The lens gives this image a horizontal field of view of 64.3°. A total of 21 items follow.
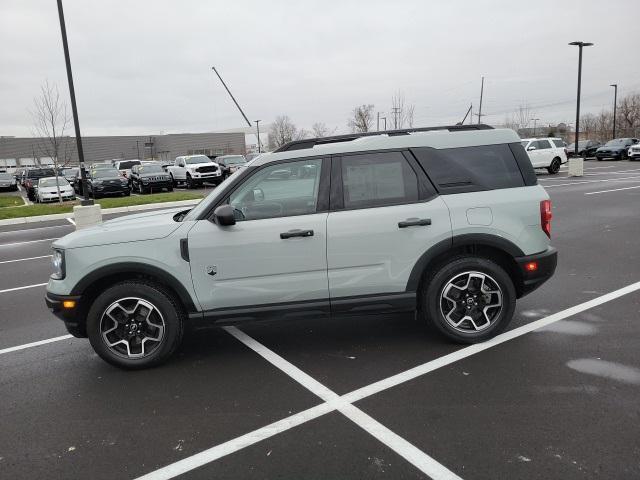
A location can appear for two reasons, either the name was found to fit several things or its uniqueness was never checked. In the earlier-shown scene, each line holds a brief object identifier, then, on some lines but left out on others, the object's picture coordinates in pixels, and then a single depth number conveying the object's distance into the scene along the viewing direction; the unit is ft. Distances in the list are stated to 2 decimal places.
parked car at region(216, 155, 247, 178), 100.25
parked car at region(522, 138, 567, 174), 90.22
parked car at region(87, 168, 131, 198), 83.76
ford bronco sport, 13.74
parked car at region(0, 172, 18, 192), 125.29
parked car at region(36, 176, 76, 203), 83.97
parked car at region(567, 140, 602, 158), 140.81
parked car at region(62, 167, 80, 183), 109.75
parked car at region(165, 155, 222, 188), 92.07
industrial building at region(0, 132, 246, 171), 275.39
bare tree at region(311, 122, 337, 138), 265.21
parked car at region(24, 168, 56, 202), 99.89
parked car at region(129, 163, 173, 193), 88.89
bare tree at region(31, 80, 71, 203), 81.69
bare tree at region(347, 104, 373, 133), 212.43
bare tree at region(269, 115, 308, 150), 262.20
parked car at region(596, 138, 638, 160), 126.72
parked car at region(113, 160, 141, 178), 113.56
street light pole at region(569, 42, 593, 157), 85.58
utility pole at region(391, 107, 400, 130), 170.97
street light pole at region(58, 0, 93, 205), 48.39
